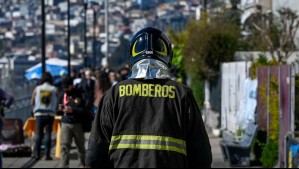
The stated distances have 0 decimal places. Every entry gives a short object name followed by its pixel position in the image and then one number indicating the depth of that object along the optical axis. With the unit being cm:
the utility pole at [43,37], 2322
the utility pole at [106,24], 5530
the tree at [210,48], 2664
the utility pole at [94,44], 4882
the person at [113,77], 2282
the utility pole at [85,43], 4211
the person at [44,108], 1781
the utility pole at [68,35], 3476
